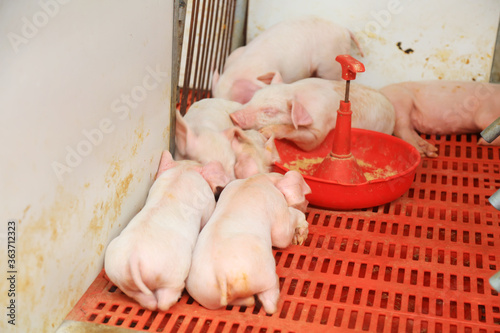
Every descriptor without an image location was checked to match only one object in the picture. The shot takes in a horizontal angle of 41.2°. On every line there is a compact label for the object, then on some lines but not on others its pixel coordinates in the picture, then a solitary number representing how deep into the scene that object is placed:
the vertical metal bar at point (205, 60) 3.38
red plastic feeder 2.58
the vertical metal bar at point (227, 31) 3.64
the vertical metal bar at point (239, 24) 3.74
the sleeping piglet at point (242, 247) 1.97
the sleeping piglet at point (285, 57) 3.30
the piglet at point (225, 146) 2.71
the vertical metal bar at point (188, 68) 3.08
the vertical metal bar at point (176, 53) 2.61
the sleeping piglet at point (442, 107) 3.26
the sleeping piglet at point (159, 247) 1.98
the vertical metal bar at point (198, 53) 3.19
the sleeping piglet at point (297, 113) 2.98
